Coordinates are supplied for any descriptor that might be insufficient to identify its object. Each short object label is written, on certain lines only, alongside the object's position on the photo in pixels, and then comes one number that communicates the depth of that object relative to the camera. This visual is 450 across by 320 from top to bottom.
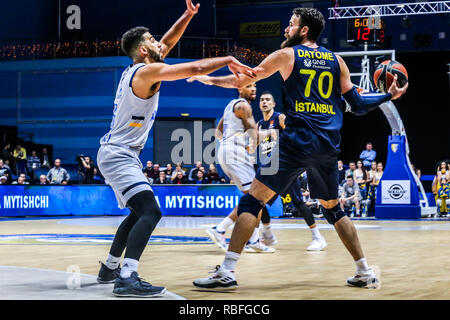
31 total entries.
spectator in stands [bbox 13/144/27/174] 24.44
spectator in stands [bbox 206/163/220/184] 21.17
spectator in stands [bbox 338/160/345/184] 20.34
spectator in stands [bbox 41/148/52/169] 24.39
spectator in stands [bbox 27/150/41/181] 24.20
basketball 7.96
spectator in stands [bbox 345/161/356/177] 20.19
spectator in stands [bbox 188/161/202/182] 21.41
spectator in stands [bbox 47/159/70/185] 21.83
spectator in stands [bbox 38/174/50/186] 21.00
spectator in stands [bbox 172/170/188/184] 21.02
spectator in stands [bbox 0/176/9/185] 20.31
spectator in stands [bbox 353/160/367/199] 20.05
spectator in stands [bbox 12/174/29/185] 20.67
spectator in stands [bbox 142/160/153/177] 21.87
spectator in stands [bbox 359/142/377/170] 22.53
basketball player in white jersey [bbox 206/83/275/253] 8.32
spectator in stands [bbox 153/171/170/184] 21.05
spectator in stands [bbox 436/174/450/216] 19.55
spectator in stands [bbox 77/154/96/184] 22.52
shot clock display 20.08
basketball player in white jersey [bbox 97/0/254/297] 4.85
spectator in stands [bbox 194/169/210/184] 20.78
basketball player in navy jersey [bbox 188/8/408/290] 5.27
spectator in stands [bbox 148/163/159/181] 21.64
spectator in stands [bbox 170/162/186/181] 21.11
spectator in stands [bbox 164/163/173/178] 21.78
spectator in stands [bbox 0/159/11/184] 20.75
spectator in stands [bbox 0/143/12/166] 23.91
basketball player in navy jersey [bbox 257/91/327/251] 8.73
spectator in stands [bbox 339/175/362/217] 19.36
